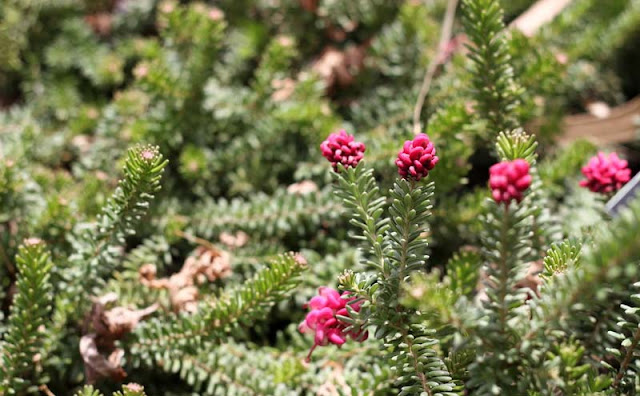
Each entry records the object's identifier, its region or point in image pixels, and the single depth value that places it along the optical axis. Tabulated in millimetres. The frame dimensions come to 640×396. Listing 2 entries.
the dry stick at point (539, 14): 908
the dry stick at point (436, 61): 812
